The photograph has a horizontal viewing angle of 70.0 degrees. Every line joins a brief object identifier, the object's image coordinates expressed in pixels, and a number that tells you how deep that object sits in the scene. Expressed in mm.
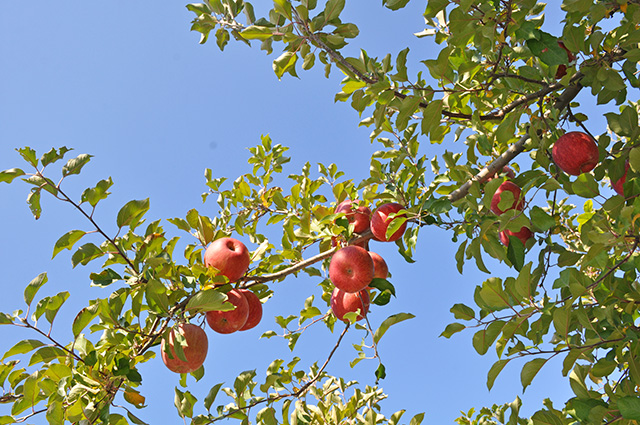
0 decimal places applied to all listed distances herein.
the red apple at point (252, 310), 2711
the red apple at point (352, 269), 2531
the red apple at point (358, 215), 2930
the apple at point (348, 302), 2812
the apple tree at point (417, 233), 2051
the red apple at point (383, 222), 2637
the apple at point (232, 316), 2496
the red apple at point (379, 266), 2845
